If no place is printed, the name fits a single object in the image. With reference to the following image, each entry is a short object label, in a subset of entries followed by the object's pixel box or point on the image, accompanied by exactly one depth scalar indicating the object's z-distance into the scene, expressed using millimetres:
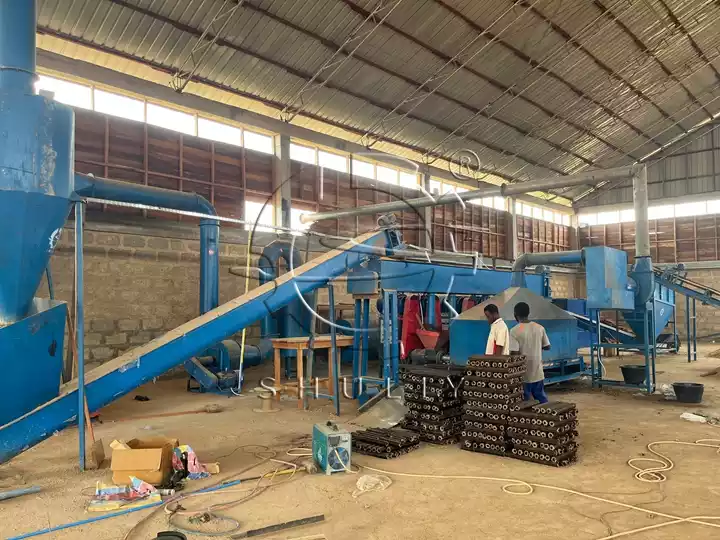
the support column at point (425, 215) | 19672
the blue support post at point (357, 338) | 8359
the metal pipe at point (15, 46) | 4859
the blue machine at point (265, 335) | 10195
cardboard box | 4652
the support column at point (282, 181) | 14906
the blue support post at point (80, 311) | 5135
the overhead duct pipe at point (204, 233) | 9750
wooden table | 8273
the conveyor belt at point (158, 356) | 4812
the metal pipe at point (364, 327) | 8336
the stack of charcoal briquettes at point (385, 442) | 5719
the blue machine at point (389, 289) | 7805
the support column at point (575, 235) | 28156
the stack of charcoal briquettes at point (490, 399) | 5797
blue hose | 3760
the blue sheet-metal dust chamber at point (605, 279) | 9805
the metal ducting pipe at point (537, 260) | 11094
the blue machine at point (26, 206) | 4723
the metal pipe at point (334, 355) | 7871
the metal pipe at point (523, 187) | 8727
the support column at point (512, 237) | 23969
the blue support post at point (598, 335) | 10375
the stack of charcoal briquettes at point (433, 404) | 6324
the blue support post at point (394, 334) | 7855
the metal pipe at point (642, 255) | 10402
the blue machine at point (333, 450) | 5109
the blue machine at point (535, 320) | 9320
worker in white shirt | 6906
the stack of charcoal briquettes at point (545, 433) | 5406
